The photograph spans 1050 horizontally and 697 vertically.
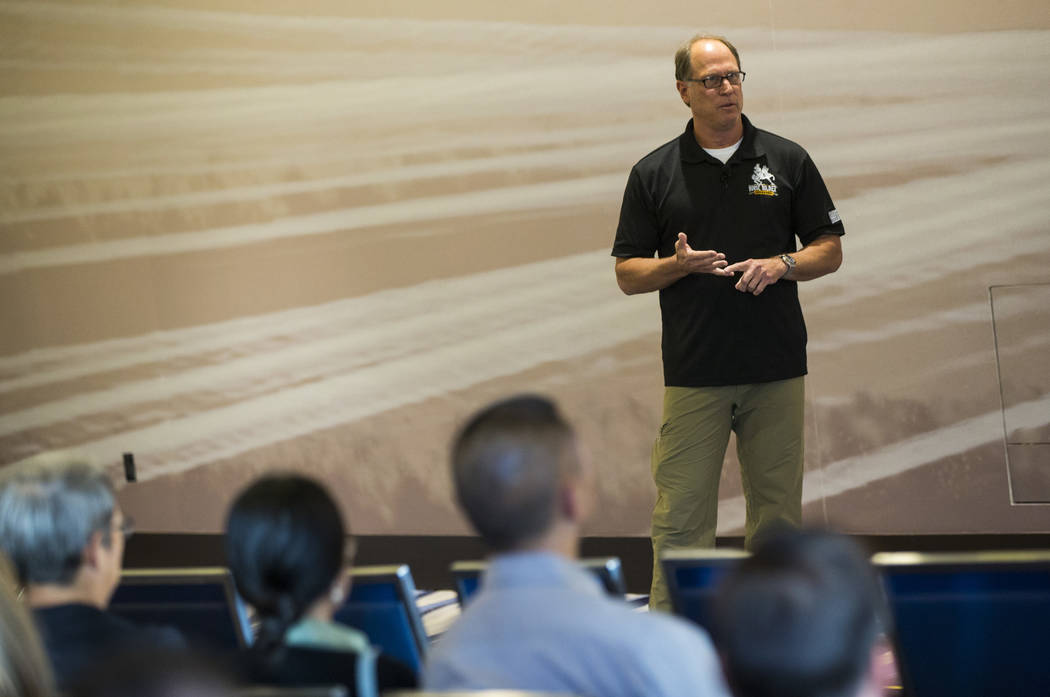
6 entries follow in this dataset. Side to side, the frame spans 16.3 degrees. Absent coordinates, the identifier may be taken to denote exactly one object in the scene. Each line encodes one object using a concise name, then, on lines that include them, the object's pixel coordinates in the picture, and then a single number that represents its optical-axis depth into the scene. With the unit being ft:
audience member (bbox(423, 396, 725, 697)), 20.49
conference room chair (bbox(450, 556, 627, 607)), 26.44
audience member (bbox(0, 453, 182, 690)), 26.00
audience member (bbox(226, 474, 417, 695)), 23.40
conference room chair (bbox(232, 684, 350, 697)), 18.71
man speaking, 31.20
